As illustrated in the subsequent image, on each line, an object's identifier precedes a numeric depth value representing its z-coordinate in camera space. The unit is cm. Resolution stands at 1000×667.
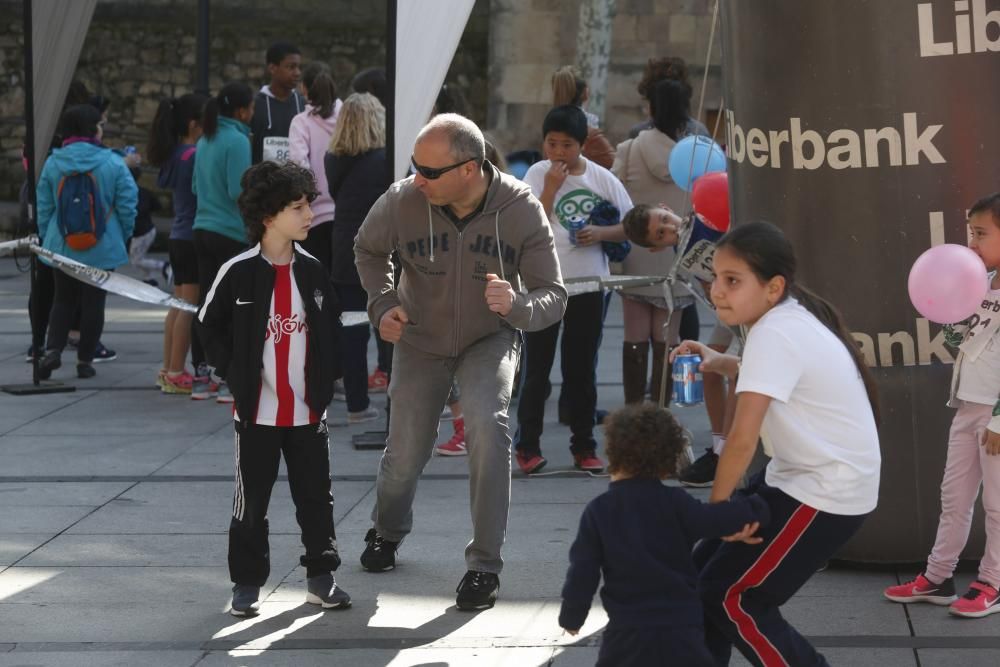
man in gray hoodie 563
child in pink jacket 970
